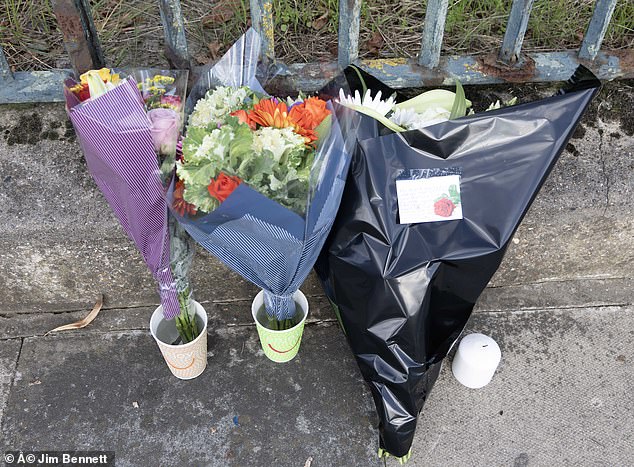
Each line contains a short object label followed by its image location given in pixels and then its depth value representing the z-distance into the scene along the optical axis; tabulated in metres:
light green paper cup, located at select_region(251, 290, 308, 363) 1.83
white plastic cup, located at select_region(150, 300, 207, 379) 1.79
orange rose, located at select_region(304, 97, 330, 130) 1.41
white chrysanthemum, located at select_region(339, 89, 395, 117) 1.53
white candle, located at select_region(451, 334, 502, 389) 1.83
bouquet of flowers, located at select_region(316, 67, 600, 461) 1.43
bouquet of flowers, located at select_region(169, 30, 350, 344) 1.28
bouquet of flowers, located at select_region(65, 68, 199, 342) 1.29
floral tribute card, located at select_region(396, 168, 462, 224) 1.45
